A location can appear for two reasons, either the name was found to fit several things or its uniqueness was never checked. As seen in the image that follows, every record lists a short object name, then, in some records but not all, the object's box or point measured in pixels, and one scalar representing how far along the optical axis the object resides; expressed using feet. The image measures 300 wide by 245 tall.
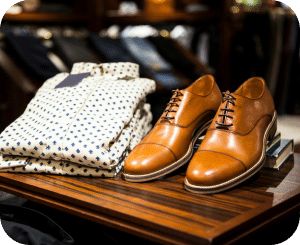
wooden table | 1.82
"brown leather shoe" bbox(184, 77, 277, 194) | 2.21
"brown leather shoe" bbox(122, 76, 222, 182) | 2.42
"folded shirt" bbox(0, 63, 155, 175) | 2.59
